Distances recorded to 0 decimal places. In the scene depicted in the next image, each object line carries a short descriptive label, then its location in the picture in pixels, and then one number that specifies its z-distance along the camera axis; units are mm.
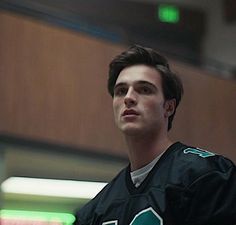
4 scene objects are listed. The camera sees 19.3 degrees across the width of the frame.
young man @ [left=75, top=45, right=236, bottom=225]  1440
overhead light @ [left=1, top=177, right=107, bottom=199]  3319
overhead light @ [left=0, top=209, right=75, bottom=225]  3240
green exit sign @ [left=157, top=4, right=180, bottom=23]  4215
